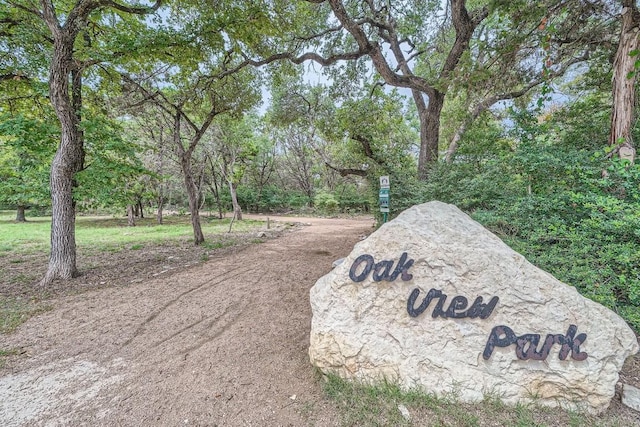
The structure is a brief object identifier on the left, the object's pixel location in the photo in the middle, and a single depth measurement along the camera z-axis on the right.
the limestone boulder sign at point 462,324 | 1.88
